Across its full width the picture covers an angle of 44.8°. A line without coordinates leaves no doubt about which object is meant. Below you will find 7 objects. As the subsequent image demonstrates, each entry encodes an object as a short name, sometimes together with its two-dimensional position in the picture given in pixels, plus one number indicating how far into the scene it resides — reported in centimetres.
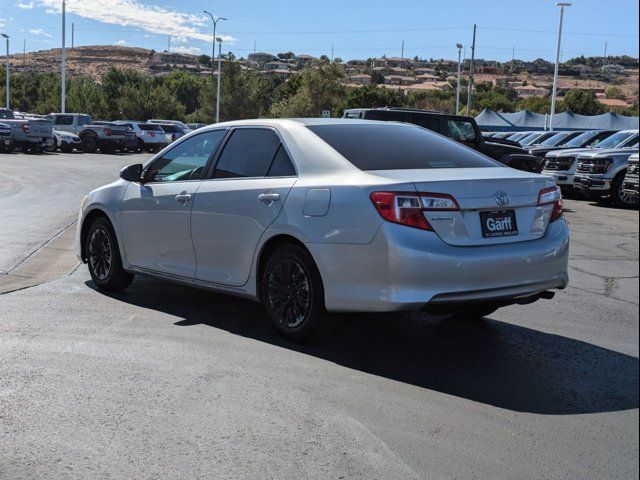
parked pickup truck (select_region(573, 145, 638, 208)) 1767
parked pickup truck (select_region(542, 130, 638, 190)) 2002
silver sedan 505
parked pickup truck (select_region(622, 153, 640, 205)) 1235
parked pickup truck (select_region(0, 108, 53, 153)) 3634
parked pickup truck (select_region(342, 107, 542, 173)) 1712
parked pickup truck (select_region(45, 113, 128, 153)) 4221
